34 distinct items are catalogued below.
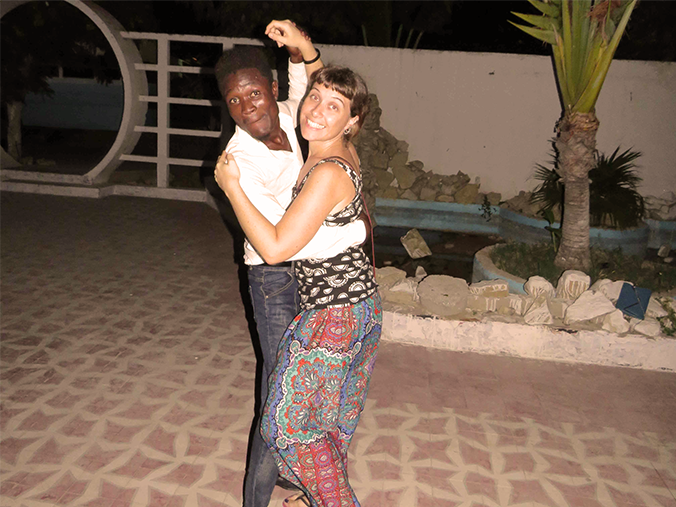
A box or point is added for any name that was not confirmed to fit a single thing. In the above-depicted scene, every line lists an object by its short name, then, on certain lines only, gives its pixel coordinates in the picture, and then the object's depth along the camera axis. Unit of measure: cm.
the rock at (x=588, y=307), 405
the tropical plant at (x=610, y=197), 676
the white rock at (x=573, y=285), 431
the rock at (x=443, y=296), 418
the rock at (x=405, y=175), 872
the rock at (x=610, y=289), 421
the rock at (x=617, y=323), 401
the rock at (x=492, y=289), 427
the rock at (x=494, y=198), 871
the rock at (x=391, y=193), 870
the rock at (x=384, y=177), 876
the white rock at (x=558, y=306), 417
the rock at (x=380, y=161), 867
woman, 195
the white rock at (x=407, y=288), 438
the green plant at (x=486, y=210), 845
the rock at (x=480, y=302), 426
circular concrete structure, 840
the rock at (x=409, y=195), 870
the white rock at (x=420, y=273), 498
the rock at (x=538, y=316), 410
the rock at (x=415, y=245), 688
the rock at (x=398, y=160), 880
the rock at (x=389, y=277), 452
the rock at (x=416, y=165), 884
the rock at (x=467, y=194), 862
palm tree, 454
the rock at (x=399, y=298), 437
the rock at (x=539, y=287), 435
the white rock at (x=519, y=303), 429
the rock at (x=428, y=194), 865
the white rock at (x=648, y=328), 397
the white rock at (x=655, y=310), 411
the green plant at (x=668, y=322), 399
